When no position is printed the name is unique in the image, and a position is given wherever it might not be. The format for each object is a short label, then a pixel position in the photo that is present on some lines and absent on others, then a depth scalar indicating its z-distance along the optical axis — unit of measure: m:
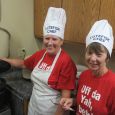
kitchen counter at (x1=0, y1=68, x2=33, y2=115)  1.66
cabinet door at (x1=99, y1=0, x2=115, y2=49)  1.51
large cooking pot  1.56
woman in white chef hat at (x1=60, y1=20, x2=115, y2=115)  1.05
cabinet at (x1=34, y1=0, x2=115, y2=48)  1.55
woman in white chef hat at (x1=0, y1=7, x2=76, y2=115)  1.31
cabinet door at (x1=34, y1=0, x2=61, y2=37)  1.97
